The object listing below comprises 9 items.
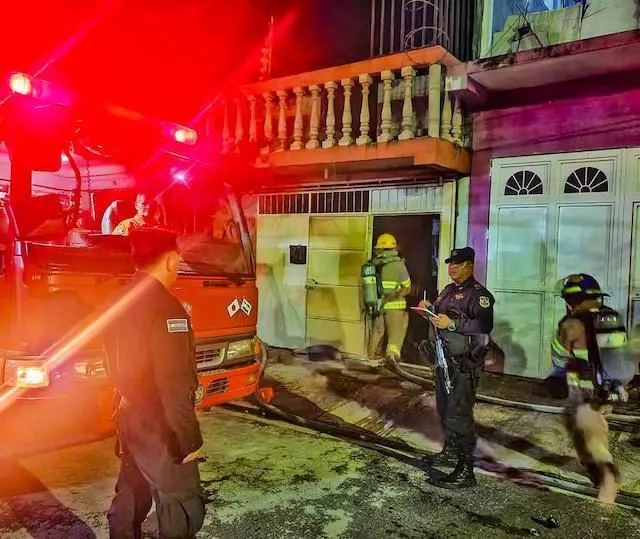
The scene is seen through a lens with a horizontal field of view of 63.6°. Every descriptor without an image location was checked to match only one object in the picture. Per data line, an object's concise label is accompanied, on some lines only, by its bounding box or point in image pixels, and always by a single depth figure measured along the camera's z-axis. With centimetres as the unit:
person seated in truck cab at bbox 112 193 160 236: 471
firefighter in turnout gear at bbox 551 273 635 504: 376
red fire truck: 331
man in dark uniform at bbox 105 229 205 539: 218
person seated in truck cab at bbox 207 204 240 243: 488
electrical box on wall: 863
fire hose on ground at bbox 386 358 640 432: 509
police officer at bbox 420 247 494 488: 379
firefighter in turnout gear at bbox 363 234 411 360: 725
